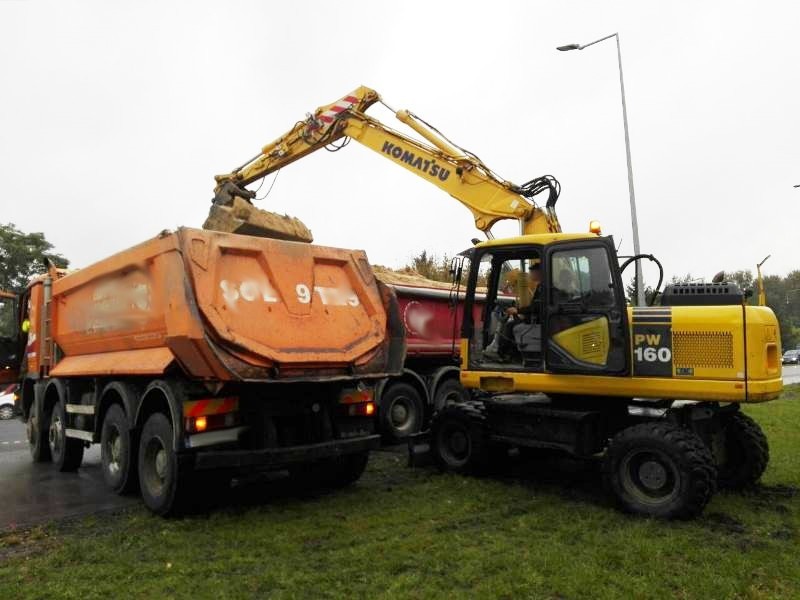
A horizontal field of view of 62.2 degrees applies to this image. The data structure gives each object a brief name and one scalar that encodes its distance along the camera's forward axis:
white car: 17.66
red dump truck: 10.19
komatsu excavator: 5.85
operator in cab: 7.01
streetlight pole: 15.29
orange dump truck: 5.79
